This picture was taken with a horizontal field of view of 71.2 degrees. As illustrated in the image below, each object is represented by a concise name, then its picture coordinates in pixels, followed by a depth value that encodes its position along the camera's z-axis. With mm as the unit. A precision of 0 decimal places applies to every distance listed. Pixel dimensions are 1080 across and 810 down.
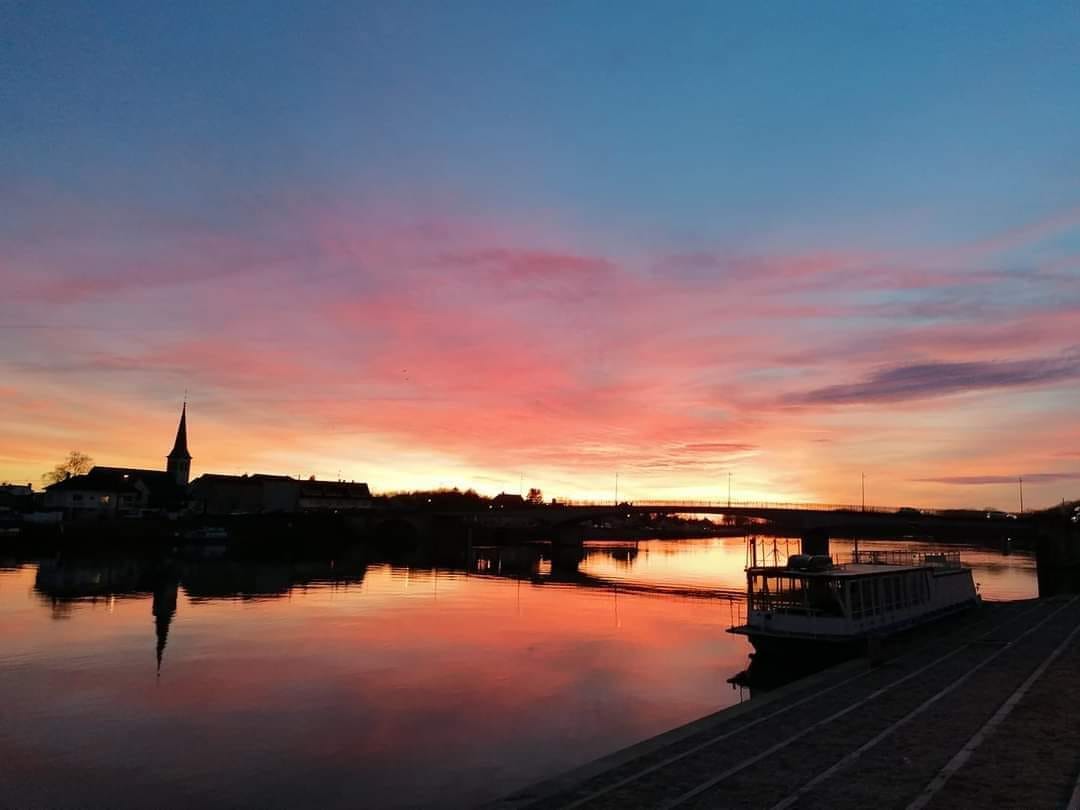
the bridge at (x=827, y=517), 119938
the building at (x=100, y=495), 178375
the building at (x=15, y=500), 175550
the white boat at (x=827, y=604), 41656
